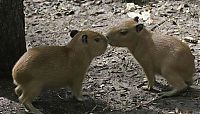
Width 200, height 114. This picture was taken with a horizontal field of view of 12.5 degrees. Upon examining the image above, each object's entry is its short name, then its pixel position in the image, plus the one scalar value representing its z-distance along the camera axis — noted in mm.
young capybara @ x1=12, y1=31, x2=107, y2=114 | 10116
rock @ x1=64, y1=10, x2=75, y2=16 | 16522
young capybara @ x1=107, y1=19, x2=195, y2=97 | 11143
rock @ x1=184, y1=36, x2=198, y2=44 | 14333
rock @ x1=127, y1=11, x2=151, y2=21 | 15996
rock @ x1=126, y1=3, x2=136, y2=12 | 16608
